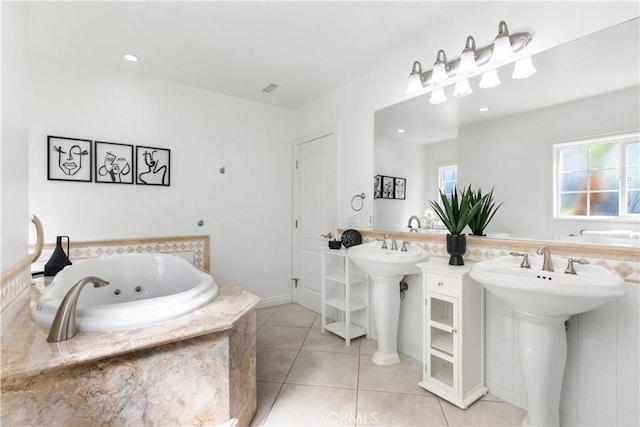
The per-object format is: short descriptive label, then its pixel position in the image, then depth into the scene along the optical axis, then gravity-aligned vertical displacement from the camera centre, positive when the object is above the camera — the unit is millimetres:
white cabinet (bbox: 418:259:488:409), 1636 -736
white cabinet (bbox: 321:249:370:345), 2434 -809
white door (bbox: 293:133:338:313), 3027 +20
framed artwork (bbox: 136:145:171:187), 2639 +429
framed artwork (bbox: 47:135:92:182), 2271 +421
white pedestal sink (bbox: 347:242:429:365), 2014 -618
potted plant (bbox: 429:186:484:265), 1720 -46
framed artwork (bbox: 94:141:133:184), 2457 +426
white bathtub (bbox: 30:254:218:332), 1199 -458
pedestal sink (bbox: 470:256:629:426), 1146 -399
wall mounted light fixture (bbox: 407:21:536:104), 1568 +914
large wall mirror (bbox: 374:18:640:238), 1362 +514
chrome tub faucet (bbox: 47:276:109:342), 1079 -420
